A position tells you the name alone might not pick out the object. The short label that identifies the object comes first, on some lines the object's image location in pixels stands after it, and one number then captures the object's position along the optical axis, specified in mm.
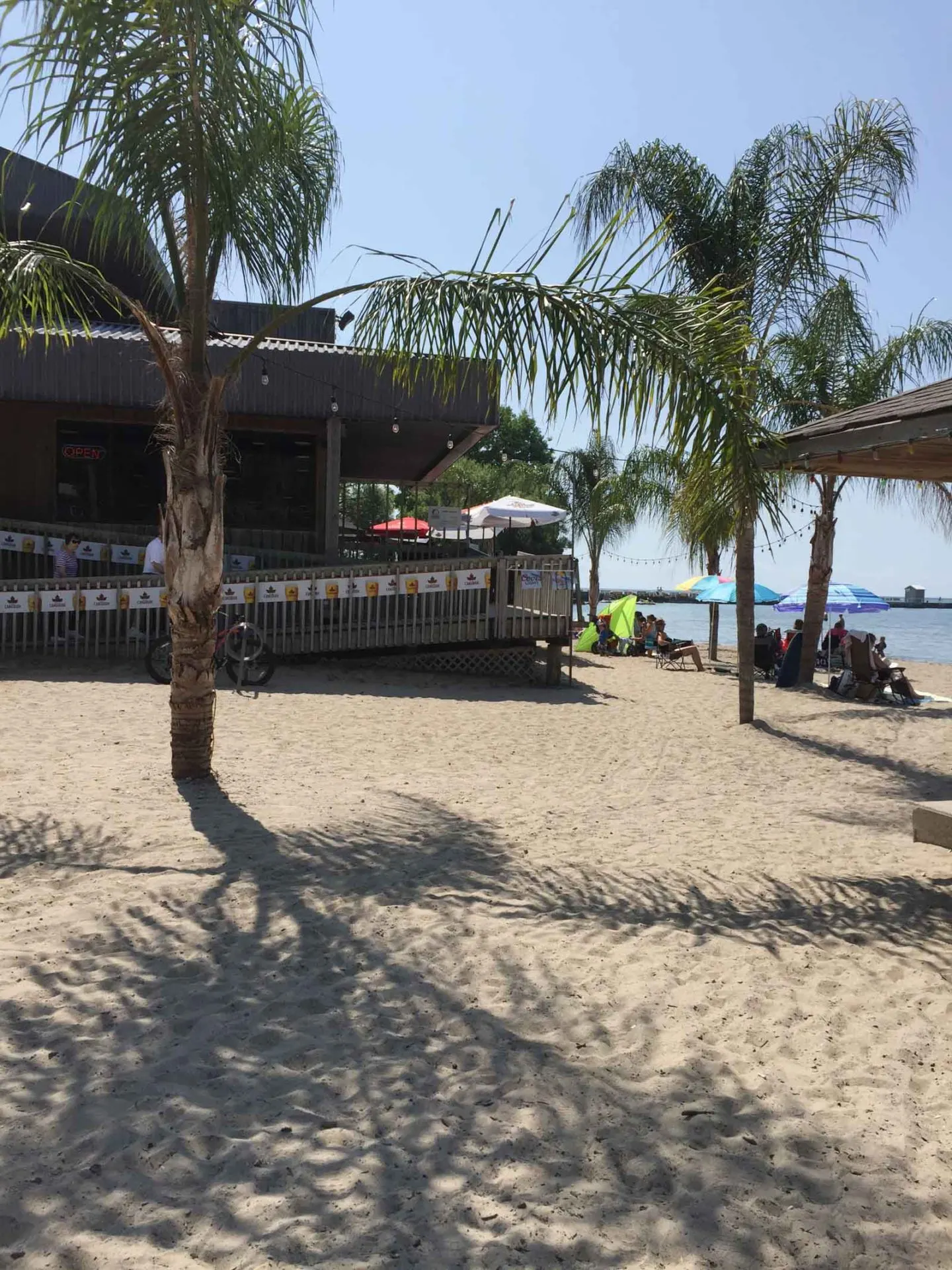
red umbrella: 34406
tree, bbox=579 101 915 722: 12742
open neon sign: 18516
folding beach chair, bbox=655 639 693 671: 22562
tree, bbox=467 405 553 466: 56188
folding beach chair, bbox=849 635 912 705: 16016
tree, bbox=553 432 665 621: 35062
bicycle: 12797
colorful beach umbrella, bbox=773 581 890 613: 21938
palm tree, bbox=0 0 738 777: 6207
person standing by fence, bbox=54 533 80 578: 14688
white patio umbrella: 23703
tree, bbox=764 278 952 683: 14586
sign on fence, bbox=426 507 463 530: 19984
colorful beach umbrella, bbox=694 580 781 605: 25062
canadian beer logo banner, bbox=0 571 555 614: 13875
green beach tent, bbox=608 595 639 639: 25406
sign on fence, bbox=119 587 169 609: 14141
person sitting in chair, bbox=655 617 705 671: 21969
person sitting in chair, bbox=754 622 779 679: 20922
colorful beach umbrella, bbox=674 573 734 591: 27109
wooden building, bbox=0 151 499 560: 16000
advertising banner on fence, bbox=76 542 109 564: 15656
